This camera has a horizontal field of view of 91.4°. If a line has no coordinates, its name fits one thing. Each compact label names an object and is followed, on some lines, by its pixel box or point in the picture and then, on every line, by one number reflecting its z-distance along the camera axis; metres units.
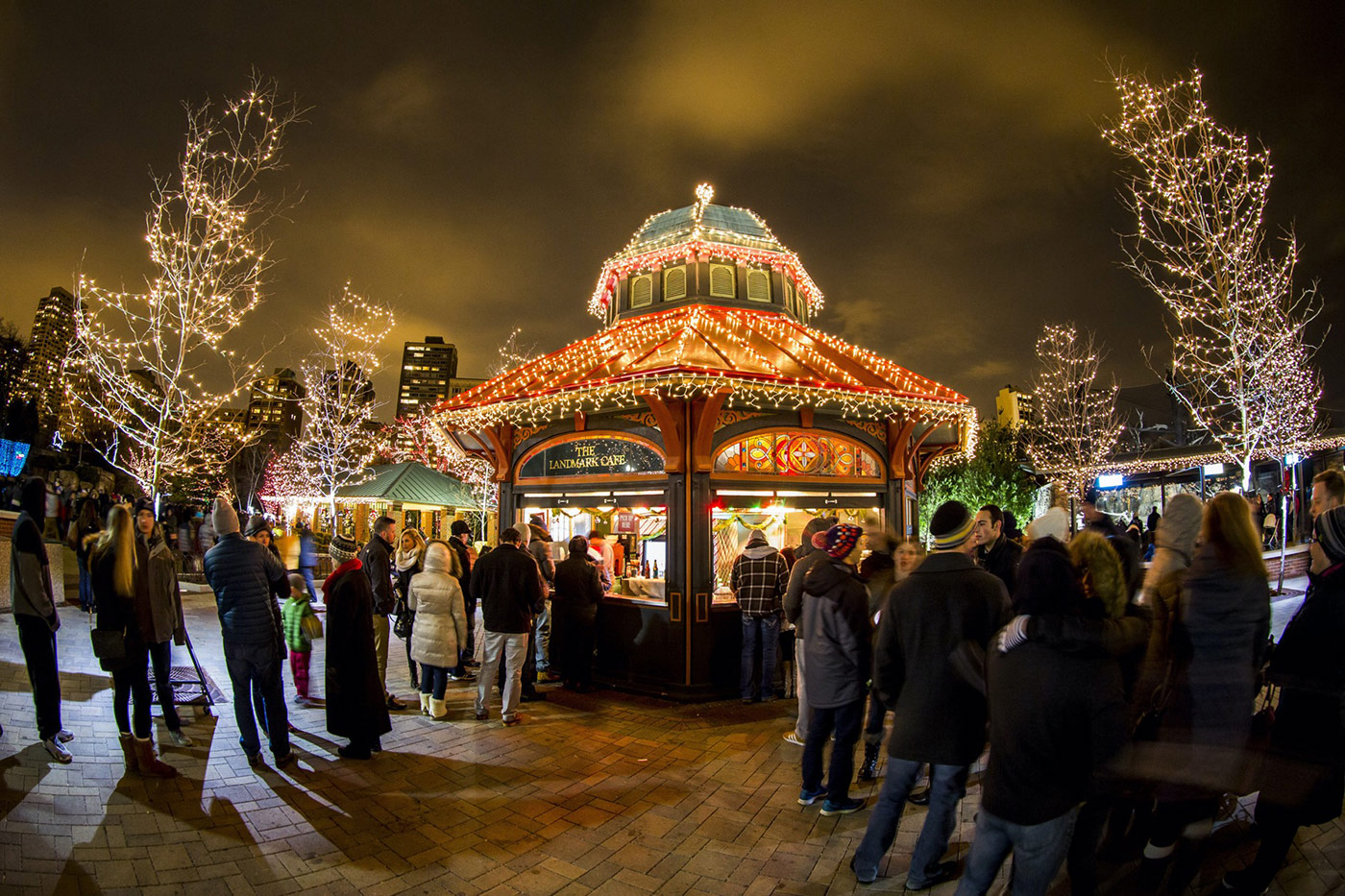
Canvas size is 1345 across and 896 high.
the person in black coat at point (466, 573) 8.03
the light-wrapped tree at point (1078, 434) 31.12
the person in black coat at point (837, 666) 4.39
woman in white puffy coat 6.44
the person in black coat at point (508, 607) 6.51
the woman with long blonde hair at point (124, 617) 4.93
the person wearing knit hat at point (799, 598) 5.22
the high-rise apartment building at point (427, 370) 183.88
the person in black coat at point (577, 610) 7.53
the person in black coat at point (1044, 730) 2.44
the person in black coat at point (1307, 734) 3.20
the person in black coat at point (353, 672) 5.38
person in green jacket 6.57
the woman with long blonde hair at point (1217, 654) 3.22
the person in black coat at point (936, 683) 3.29
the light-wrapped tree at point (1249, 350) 12.30
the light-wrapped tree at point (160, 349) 10.44
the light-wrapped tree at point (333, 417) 23.45
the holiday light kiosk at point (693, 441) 7.51
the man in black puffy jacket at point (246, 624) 5.08
